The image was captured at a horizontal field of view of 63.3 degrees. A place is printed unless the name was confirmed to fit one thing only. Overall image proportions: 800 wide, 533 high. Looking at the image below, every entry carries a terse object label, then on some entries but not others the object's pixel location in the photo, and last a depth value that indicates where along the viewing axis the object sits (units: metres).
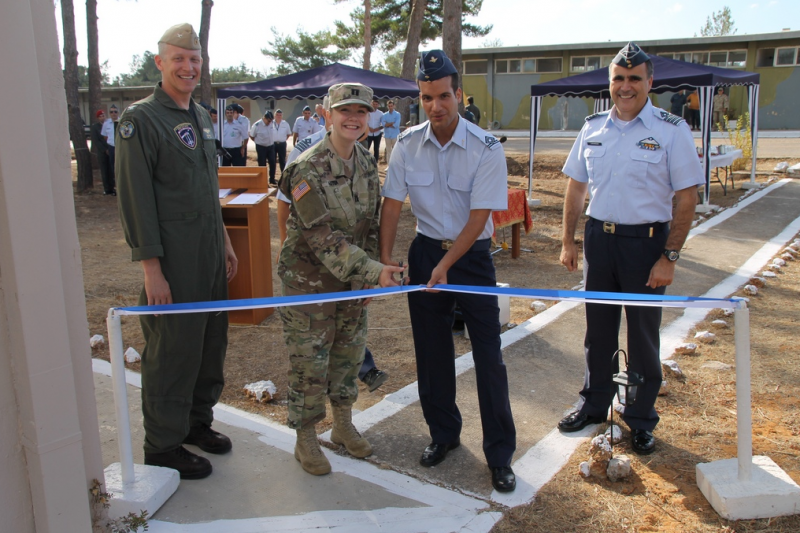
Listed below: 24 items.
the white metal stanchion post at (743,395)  2.80
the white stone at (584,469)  3.21
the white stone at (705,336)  5.07
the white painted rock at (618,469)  3.18
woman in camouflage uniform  3.02
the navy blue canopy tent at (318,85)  13.54
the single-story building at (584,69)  32.00
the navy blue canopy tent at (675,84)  11.70
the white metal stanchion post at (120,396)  2.88
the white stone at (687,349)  4.84
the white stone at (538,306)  6.16
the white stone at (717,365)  4.55
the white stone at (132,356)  4.91
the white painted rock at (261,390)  4.24
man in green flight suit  3.02
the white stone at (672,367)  4.41
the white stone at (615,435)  3.55
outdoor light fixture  3.36
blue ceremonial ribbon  2.90
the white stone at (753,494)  2.83
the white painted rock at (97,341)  5.25
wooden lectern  5.86
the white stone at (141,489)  2.86
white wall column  2.23
